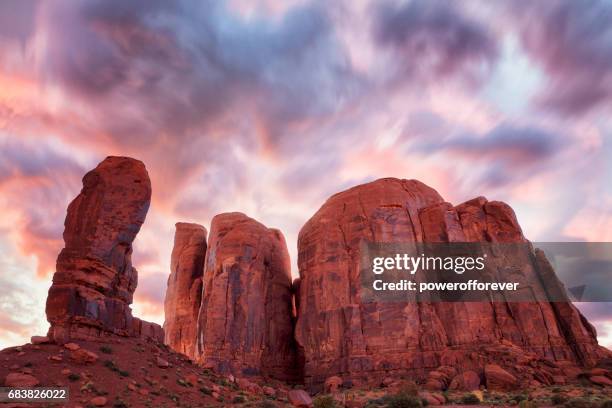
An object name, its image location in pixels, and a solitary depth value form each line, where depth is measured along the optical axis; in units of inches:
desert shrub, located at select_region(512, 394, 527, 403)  1074.4
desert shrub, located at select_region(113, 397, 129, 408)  765.5
